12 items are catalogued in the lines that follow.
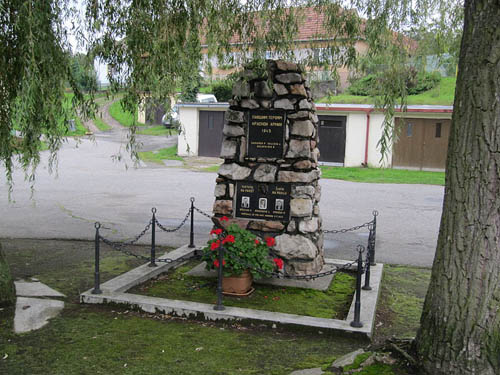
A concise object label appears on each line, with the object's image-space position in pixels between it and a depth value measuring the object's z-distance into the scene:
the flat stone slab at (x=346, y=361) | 4.39
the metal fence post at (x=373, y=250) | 8.06
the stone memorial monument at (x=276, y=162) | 7.20
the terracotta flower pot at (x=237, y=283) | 6.66
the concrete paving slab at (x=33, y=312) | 5.63
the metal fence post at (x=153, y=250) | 7.65
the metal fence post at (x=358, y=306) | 5.60
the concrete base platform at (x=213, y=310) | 5.68
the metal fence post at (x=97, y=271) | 6.36
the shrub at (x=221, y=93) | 33.97
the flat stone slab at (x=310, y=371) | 4.46
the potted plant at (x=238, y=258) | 6.47
